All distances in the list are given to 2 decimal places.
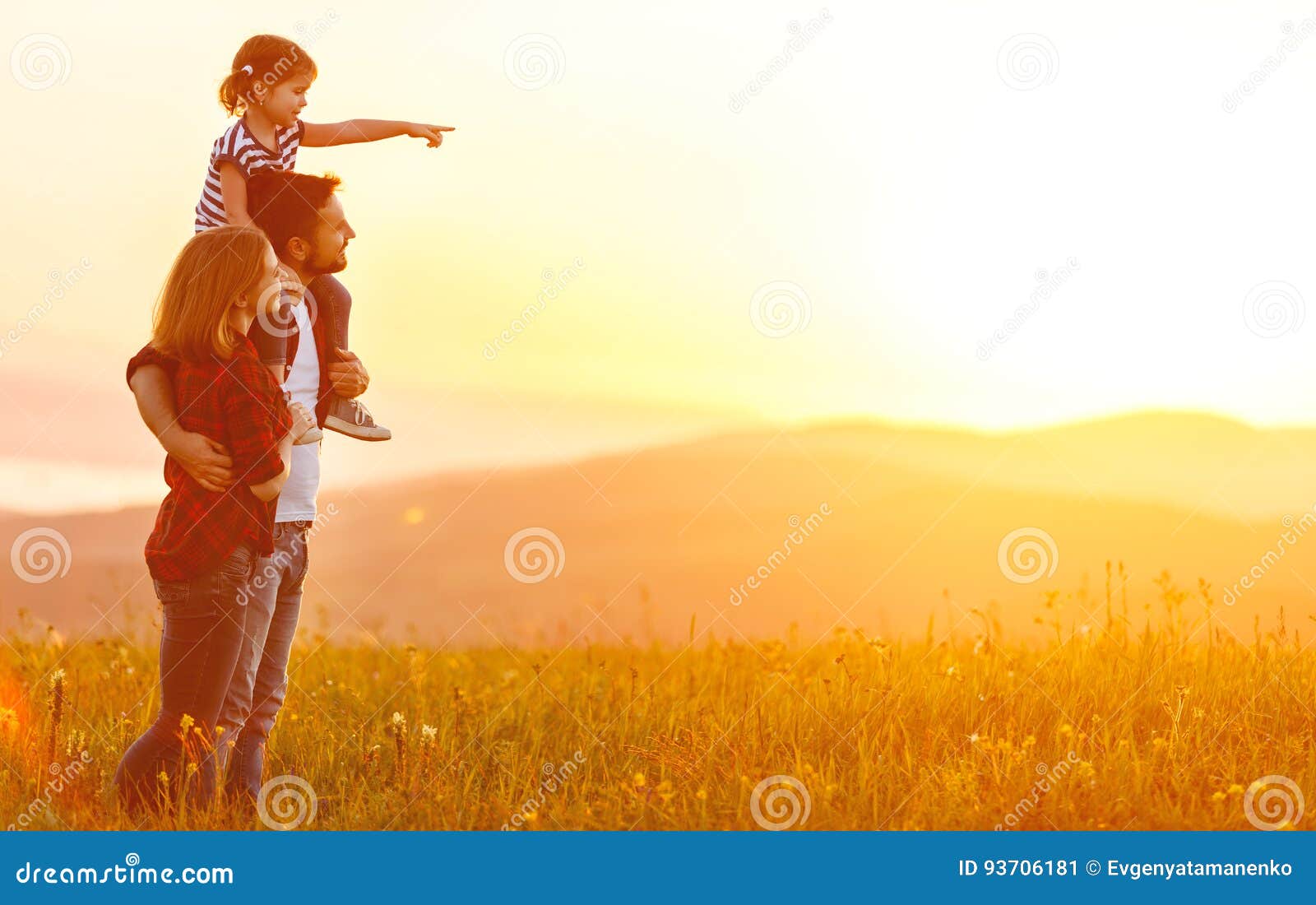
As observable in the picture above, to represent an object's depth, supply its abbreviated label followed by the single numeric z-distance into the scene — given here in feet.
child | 35.29
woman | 30.09
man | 31.50
